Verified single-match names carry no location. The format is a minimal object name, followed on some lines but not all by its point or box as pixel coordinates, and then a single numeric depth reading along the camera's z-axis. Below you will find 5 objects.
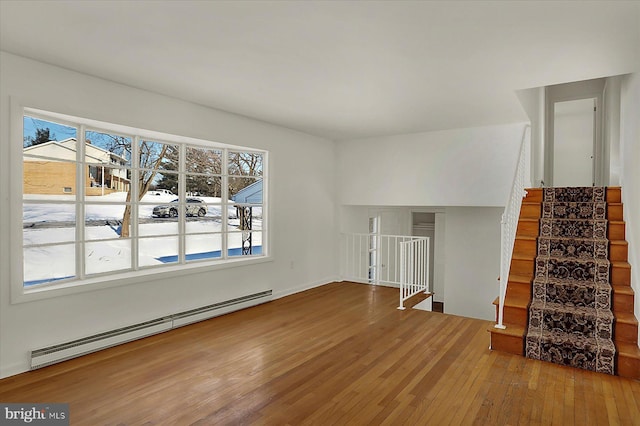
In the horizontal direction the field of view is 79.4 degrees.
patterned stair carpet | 3.26
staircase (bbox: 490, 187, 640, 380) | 3.18
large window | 3.45
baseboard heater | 3.26
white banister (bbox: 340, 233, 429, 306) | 5.69
